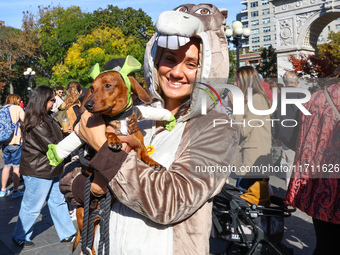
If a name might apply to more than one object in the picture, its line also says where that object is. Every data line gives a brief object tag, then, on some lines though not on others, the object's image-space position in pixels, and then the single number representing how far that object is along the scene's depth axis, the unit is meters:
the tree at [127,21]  37.38
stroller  3.56
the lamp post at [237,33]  13.45
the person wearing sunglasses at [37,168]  4.85
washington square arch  24.38
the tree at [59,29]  36.97
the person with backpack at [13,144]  7.14
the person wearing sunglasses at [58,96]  8.43
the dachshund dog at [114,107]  1.71
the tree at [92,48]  30.45
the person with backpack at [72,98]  6.23
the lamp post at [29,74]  26.64
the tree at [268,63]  38.41
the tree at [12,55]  38.72
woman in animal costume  1.52
